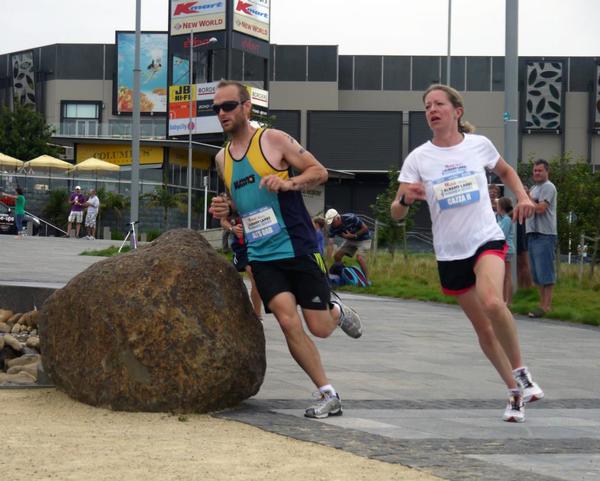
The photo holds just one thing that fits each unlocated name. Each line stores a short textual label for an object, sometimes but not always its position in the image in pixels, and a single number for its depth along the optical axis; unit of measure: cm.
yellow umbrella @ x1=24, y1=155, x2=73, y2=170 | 4994
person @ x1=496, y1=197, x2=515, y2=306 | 1628
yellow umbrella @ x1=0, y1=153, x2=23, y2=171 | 5022
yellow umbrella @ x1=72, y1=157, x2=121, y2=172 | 5009
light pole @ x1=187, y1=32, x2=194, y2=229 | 5630
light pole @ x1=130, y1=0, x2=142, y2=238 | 3634
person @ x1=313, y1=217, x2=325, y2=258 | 2357
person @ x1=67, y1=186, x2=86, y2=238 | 4303
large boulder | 712
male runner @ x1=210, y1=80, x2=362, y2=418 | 736
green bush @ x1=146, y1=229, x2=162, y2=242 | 4440
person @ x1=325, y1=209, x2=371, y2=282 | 2127
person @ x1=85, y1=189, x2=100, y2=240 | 4200
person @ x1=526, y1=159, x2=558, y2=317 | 1509
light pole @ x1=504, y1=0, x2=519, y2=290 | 1898
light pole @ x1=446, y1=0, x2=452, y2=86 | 6938
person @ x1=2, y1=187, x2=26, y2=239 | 3897
